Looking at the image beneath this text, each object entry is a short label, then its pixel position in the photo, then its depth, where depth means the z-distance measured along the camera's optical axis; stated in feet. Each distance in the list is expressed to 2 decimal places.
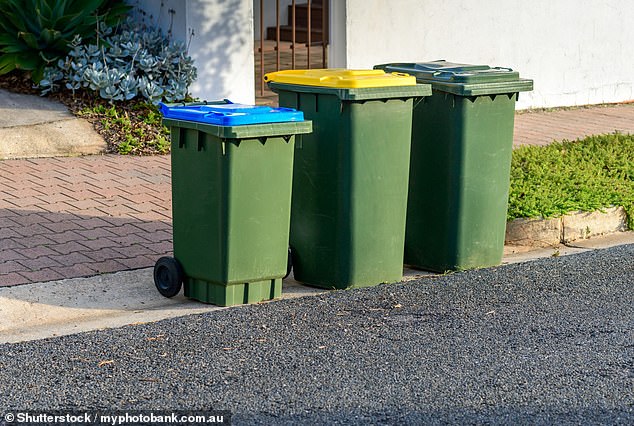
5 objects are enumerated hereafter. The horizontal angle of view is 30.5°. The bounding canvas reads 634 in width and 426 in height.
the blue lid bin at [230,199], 20.27
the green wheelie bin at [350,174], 21.66
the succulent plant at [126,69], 35.53
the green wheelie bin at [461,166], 23.13
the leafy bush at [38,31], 36.14
